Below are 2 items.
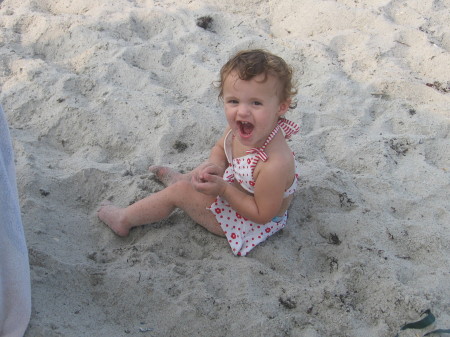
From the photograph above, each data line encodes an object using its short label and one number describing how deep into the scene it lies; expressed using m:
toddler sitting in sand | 2.16
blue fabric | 1.62
